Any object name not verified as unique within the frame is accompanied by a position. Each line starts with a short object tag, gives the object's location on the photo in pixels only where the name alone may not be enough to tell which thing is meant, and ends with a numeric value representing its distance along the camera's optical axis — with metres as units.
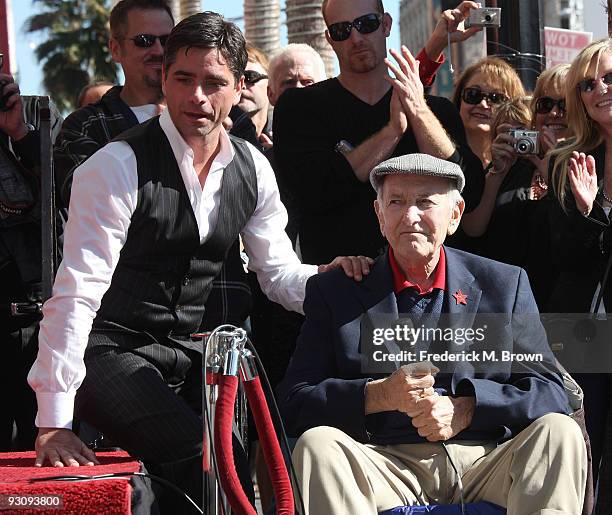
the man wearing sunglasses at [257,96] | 6.70
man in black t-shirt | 5.27
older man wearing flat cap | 3.93
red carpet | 3.63
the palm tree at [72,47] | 46.25
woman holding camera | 5.51
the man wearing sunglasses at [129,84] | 5.34
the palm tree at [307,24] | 11.63
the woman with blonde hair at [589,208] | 5.03
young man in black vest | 4.11
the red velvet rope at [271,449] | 3.59
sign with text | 9.02
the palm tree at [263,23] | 13.59
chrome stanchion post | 3.58
